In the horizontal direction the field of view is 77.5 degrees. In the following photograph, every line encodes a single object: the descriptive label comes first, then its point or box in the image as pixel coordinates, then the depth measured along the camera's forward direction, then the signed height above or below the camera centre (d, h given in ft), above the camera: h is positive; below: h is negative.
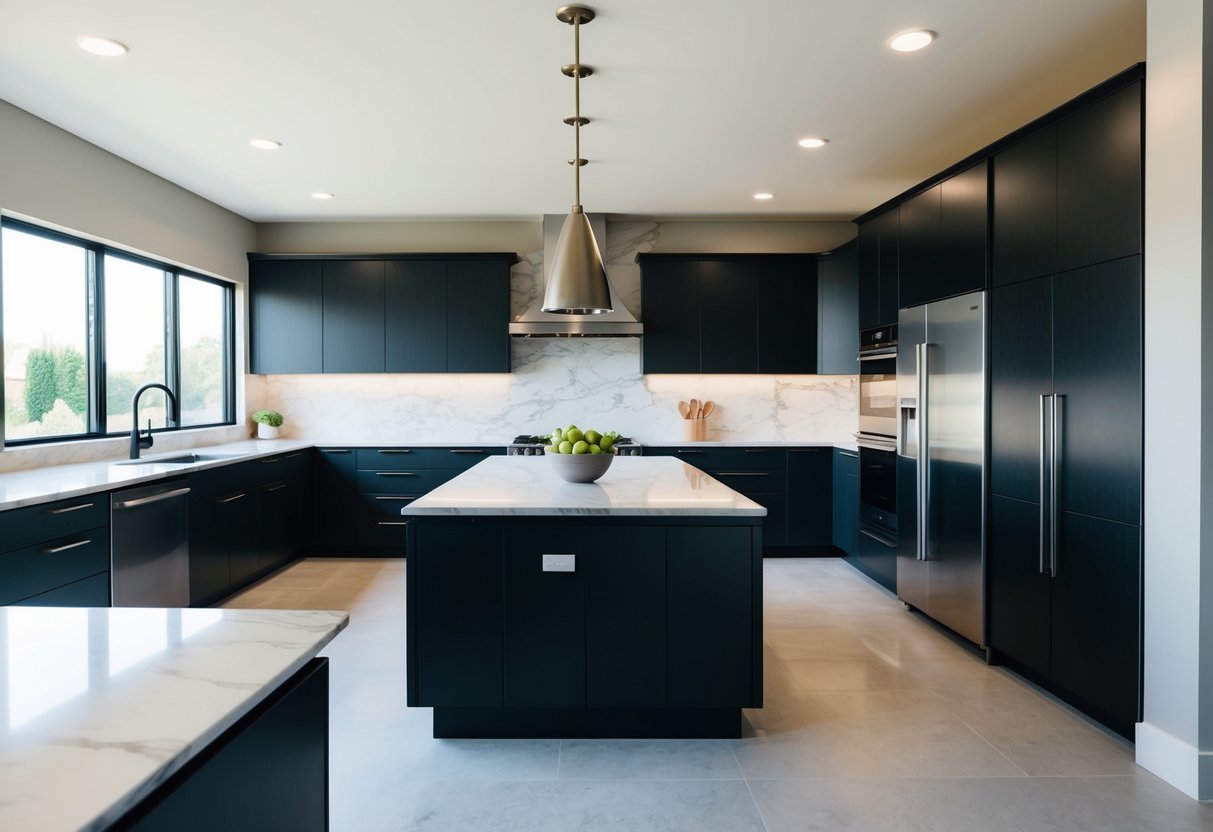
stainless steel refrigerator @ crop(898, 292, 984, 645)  11.74 -0.88
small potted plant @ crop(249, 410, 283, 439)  19.34 -0.29
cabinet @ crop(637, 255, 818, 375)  19.38 +2.46
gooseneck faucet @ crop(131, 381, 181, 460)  13.87 -0.41
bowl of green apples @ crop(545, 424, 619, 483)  10.21 -0.62
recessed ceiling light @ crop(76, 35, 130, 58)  9.48 +4.66
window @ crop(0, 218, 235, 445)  12.26 +1.43
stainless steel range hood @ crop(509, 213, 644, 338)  18.66 +2.15
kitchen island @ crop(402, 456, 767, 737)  8.80 -2.34
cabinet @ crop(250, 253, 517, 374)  19.33 +2.46
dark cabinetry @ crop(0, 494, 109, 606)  8.99 -1.84
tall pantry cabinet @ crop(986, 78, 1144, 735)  8.61 +0.01
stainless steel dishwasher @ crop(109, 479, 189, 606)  11.14 -2.12
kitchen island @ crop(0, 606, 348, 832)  2.40 -1.15
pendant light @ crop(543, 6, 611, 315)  9.78 +1.81
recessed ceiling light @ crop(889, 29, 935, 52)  9.52 +4.72
